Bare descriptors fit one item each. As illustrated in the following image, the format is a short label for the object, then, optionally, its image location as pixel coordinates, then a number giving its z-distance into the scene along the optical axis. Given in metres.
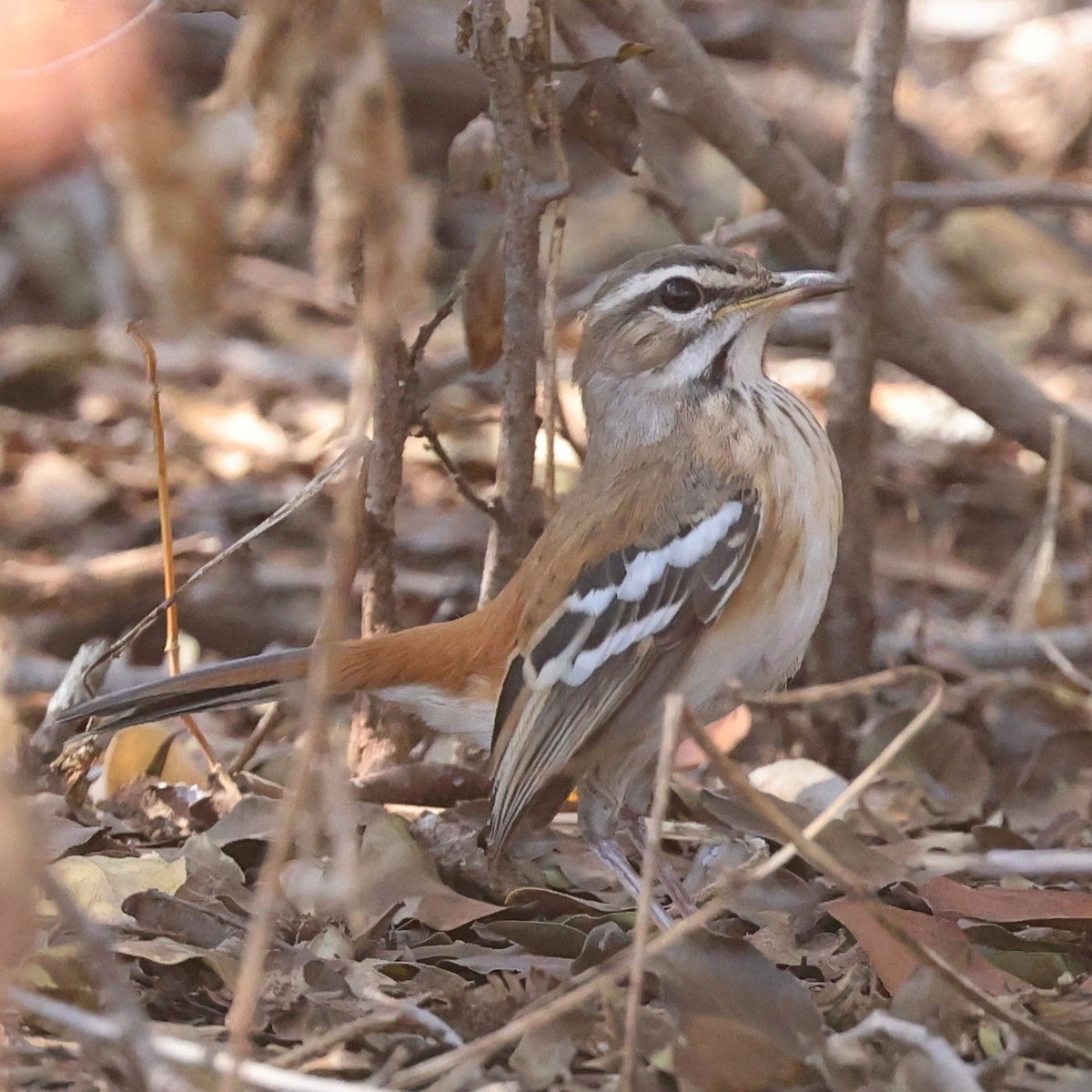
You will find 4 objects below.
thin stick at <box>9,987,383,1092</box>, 4.60
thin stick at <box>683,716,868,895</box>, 4.91
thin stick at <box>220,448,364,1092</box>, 4.21
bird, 7.83
